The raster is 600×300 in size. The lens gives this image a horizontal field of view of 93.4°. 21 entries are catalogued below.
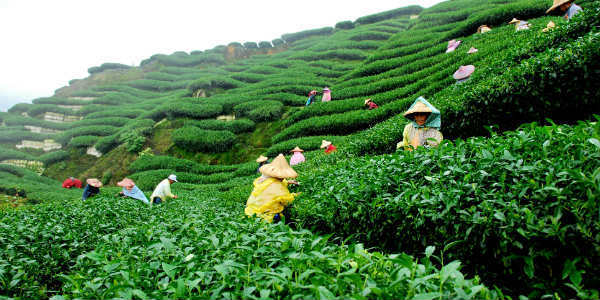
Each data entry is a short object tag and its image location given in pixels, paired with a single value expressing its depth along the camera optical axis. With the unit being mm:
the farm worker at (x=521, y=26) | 12488
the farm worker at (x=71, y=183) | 14984
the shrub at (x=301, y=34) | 43344
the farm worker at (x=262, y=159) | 11689
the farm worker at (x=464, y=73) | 9733
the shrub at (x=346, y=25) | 40781
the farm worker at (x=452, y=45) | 15297
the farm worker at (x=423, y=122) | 5520
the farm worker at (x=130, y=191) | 9531
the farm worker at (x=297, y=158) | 11496
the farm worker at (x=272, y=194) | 5148
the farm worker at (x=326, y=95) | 16852
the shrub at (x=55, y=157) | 19656
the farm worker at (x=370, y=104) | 13797
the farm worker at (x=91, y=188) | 9171
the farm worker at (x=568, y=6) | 8524
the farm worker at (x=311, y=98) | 17381
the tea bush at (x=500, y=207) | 1977
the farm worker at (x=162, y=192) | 9180
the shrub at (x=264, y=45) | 42519
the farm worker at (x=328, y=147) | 10964
